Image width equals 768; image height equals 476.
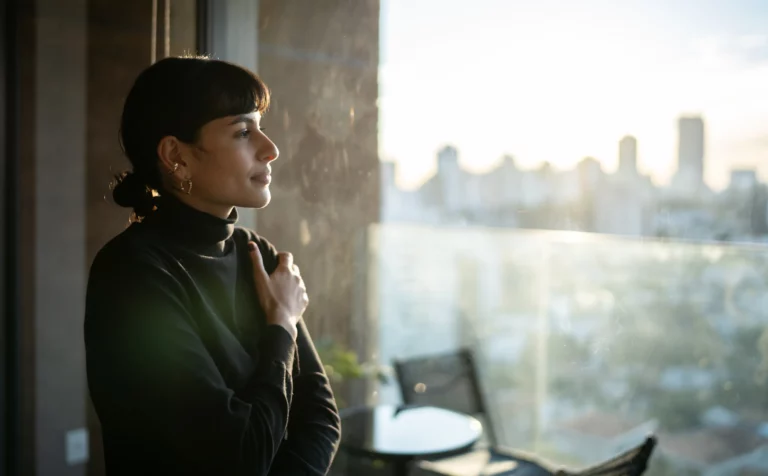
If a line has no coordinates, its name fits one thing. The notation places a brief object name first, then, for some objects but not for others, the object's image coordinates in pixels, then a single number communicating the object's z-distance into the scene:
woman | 0.91
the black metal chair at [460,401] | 2.34
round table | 2.01
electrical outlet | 2.59
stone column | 2.36
